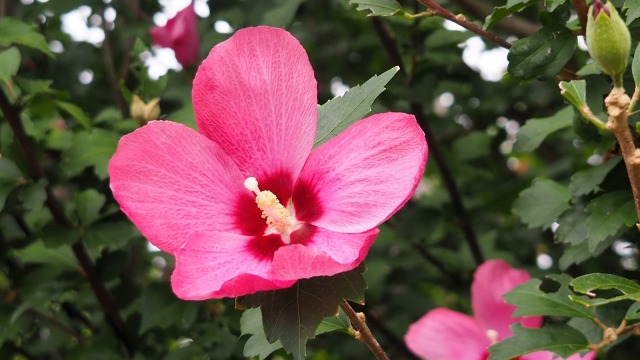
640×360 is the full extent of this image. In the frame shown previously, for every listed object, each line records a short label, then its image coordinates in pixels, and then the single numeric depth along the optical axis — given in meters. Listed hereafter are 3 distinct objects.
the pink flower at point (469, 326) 0.58
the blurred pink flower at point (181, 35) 0.68
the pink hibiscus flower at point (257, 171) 0.45
